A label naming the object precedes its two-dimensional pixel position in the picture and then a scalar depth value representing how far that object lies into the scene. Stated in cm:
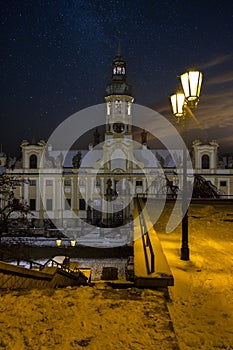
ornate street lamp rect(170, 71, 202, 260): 675
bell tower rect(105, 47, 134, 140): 4903
